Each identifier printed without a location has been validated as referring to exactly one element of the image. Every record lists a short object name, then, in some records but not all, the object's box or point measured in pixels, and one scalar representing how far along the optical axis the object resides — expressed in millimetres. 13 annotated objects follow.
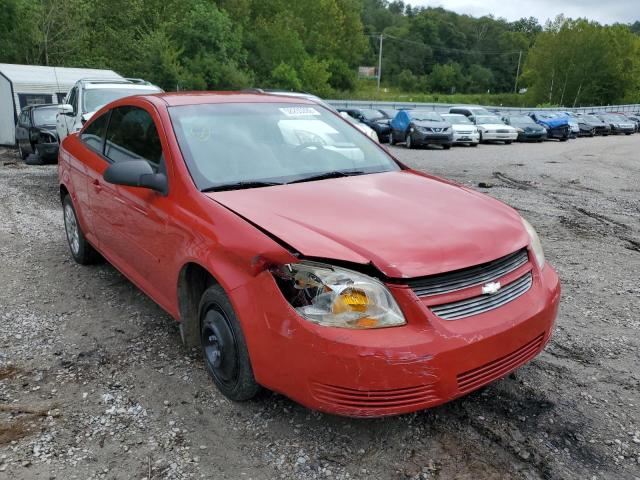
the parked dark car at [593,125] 31758
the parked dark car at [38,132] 12198
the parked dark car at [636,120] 37000
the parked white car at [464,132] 21094
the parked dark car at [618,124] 34375
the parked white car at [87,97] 10029
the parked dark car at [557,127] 27203
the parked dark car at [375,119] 22250
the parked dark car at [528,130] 25250
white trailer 17109
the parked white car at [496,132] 22906
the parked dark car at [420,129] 19484
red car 2273
